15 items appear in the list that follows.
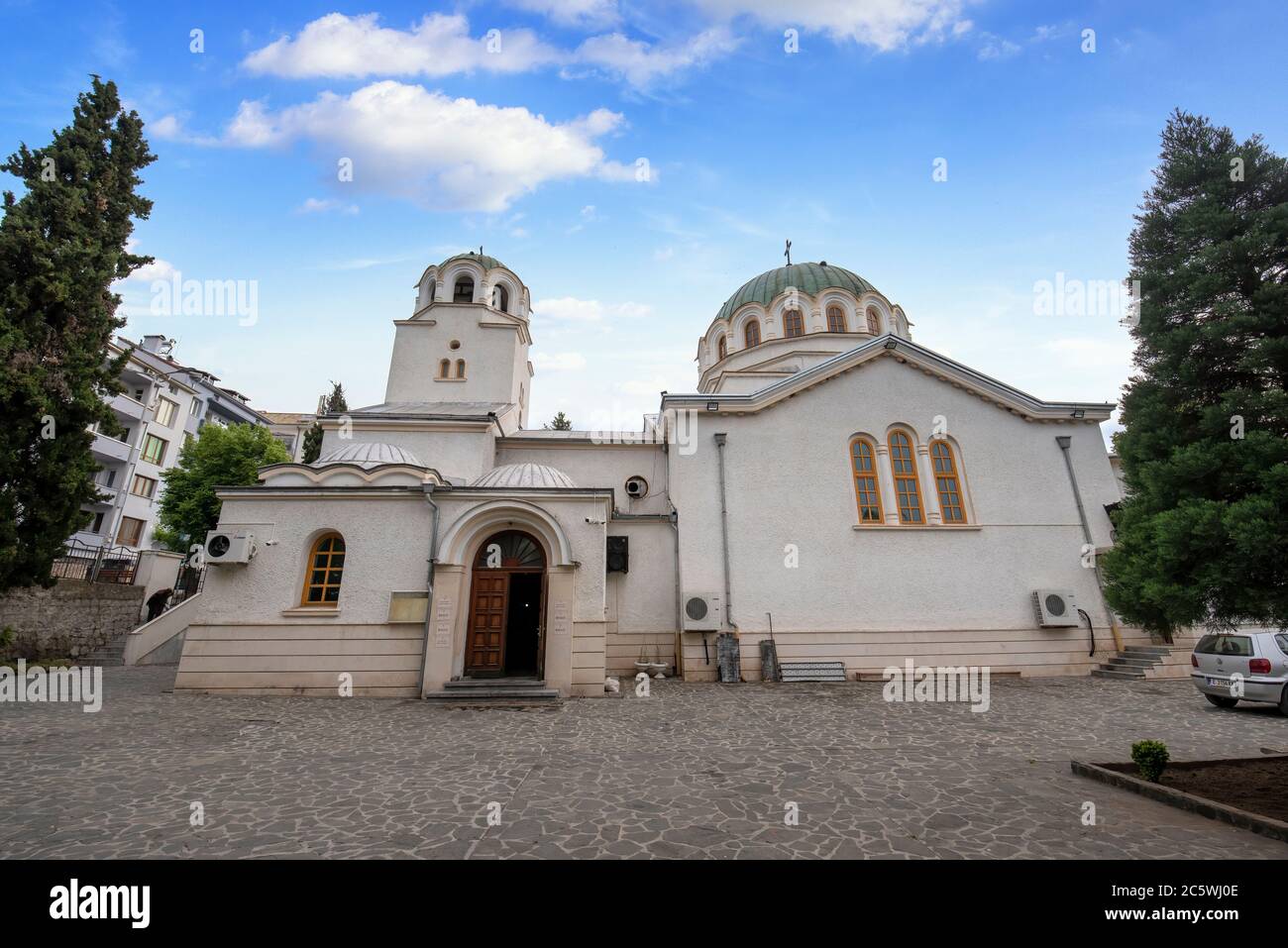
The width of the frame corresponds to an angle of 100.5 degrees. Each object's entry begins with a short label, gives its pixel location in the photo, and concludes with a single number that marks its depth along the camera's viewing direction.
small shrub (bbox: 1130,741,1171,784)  5.31
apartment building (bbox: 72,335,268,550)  27.11
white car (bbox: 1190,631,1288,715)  8.80
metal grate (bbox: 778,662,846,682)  12.52
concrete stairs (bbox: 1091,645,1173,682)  12.39
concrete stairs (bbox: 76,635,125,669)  15.24
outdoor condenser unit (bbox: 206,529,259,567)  10.77
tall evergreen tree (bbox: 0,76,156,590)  12.07
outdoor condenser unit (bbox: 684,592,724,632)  12.70
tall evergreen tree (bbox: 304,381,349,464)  26.42
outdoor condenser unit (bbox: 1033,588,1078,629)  13.27
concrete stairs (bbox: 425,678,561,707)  10.01
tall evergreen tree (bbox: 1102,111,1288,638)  4.70
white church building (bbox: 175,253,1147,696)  10.91
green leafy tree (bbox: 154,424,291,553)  23.72
